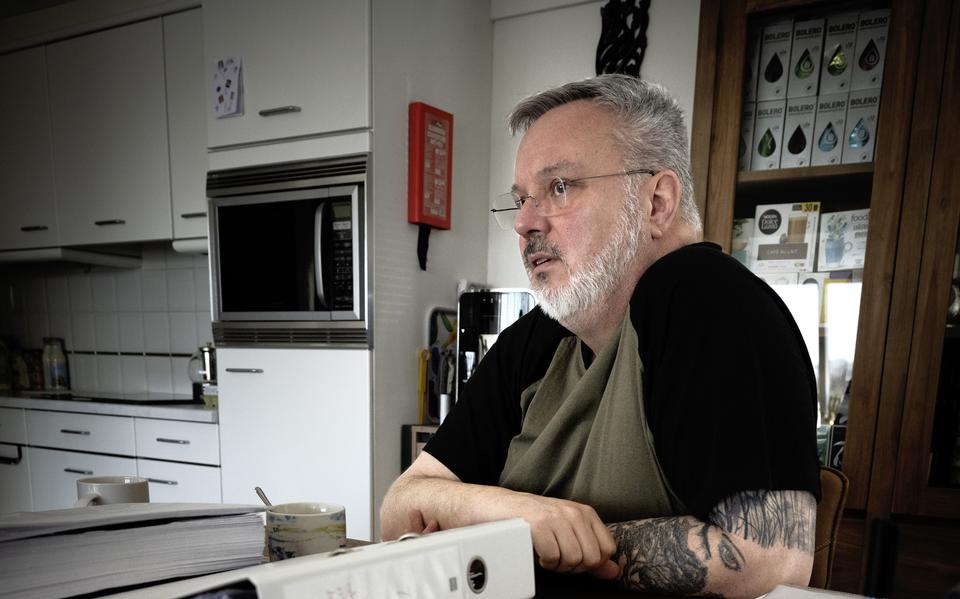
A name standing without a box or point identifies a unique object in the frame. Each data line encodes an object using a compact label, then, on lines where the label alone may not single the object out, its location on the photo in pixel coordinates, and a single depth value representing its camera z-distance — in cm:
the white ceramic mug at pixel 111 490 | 71
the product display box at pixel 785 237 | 180
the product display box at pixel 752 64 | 180
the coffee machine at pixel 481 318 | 201
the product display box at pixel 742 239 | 185
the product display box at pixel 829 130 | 174
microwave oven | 193
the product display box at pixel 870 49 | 166
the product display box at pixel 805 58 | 177
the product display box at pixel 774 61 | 179
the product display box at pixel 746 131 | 183
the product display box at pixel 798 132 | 180
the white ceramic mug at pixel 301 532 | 62
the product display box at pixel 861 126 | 167
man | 64
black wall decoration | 218
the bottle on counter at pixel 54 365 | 312
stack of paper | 45
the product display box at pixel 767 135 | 182
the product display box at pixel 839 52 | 172
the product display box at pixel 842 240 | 168
